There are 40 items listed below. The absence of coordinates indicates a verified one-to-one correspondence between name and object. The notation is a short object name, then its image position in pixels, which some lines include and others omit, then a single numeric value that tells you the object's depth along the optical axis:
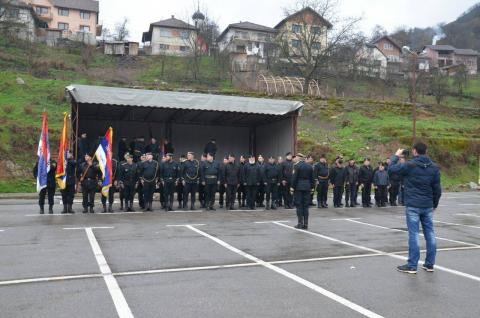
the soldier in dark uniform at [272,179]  16.19
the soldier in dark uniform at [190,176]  15.41
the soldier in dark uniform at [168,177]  15.15
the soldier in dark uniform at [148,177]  14.77
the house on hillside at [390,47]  90.50
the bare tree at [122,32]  69.75
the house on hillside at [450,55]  94.68
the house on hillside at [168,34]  72.50
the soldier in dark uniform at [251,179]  16.00
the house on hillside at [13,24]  43.34
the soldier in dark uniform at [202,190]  15.64
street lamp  28.33
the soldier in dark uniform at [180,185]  15.49
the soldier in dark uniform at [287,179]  16.45
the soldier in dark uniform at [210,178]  15.44
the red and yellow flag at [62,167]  13.45
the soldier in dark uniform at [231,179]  15.83
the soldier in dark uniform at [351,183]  17.78
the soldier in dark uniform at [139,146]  20.36
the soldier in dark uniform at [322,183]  17.22
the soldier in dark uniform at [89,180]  13.95
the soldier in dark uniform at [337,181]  17.52
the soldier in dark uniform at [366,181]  18.16
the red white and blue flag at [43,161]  13.33
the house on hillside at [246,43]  50.49
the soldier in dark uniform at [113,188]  14.14
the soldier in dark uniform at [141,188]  14.92
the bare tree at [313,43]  45.28
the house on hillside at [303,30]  46.94
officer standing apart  11.55
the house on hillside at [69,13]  73.56
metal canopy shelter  17.56
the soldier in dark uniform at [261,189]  16.22
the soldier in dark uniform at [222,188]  15.89
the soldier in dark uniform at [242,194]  16.56
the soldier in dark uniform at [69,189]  13.67
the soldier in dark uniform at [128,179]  14.65
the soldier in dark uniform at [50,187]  13.58
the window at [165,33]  74.00
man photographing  7.14
